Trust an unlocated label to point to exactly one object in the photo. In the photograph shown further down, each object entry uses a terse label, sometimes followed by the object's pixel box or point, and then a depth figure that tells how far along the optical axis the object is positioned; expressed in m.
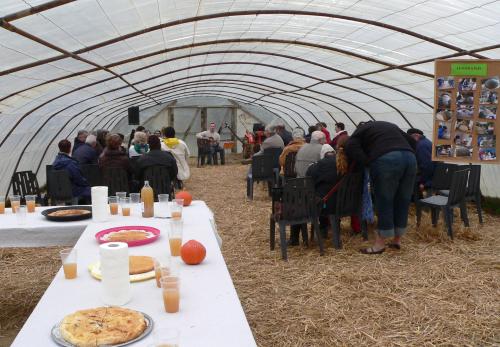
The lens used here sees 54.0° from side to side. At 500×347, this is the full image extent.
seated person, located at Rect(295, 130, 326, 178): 6.09
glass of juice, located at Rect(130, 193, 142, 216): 3.66
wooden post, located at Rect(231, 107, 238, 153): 19.64
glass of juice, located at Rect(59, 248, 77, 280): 2.15
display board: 5.61
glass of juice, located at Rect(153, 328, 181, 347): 1.41
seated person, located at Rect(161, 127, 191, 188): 7.66
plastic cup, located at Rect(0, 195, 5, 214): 3.66
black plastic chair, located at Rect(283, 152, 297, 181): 6.93
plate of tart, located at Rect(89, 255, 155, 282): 2.12
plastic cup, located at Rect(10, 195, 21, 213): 3.50
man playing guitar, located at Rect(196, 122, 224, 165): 14.63
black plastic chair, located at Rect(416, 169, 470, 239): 5.60
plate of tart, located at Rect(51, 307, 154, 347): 1.55
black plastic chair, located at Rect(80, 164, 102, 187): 6.72
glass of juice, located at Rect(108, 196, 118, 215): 3.49
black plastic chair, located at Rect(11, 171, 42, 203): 6.26
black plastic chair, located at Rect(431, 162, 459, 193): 6.63
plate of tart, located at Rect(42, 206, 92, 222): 3.35
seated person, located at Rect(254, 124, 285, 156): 8.70
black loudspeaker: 15.18
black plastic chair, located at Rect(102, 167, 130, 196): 6.11
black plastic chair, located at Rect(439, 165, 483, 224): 6.28
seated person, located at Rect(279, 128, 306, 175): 6.95
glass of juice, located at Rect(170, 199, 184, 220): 2.99
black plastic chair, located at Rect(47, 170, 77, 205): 5.99
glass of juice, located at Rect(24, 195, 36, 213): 3.70
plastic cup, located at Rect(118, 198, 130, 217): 3.46
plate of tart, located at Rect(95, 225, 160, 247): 2.68
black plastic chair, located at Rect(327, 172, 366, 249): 5.17
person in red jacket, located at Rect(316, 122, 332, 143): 9.48
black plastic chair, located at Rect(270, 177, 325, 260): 4.99
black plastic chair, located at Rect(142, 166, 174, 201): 6.10
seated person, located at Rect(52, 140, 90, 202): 6.05
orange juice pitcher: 3.38
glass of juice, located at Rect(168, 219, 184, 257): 2.46
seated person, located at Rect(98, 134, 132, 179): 6.16
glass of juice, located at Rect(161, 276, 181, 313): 1.80
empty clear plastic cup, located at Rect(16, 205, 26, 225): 3.37
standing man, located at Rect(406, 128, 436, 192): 6.55
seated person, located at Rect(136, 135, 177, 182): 6.12
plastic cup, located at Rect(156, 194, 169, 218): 3.54
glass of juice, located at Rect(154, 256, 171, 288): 1.95
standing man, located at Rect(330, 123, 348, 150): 8.70
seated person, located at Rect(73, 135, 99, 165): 7.02
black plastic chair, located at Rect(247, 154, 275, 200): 8.48
